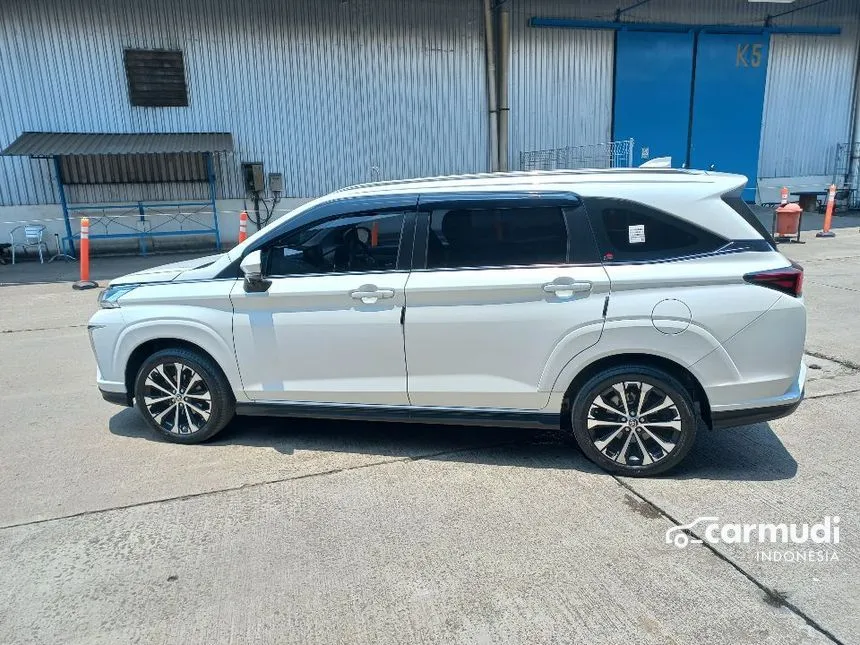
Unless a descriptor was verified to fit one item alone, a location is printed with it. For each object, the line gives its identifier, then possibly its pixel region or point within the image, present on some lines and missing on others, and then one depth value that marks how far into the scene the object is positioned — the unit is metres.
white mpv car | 3.45
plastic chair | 13.79
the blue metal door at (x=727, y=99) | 18.53
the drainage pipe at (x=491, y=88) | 15.98
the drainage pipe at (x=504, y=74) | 16.12
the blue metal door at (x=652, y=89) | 17.77
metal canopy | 12.77
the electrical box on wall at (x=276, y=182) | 15.68
